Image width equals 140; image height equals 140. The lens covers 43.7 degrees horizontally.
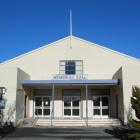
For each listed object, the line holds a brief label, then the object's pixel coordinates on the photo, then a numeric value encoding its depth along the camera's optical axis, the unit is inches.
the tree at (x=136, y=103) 337.4
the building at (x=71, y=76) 662.0
